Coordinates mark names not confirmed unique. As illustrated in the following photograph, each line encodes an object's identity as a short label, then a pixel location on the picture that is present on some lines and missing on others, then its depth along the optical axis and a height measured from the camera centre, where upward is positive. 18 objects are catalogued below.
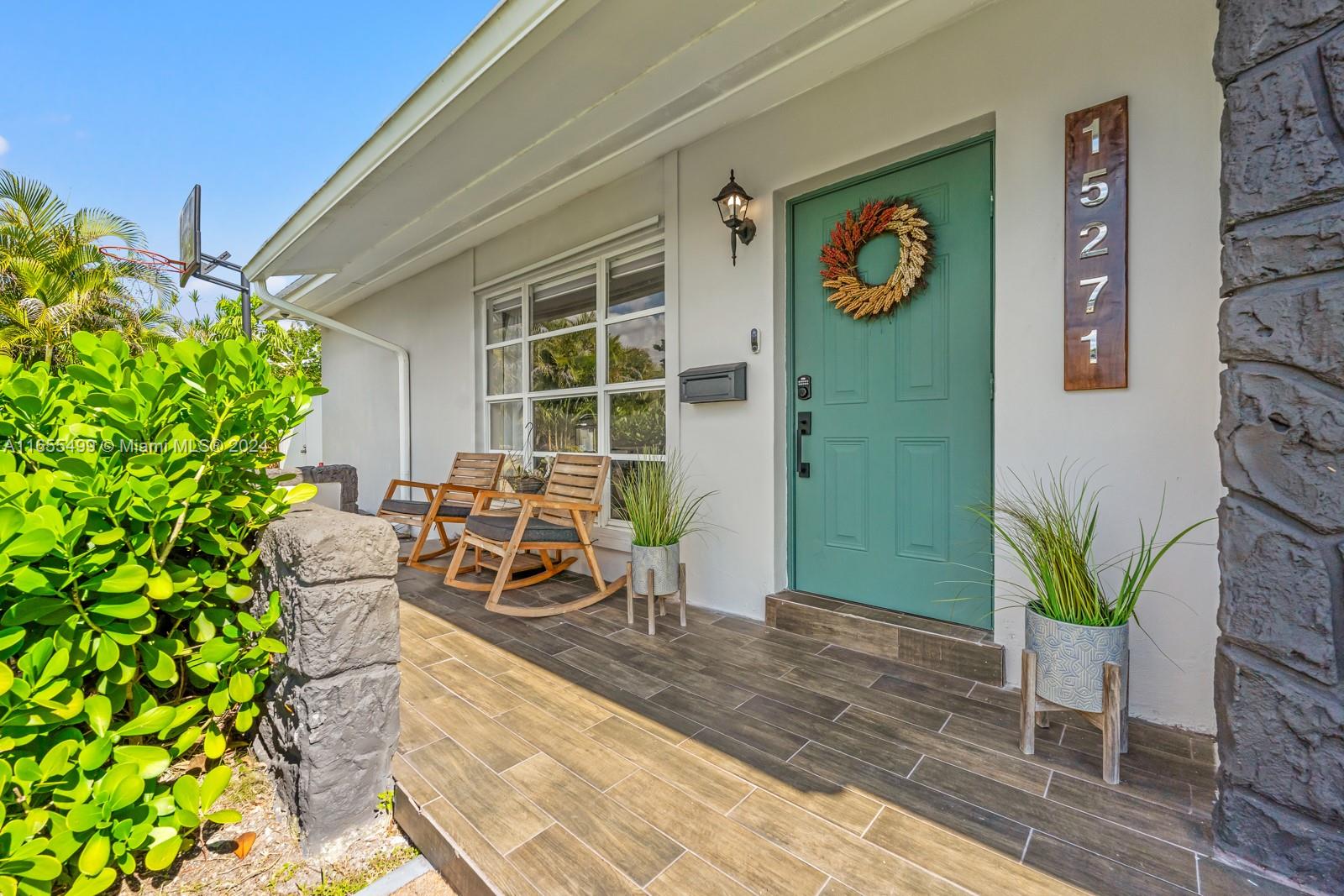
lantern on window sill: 3.92 +0.04
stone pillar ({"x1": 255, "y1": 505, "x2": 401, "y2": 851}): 1.36 -0.60
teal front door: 2.29 +0.11
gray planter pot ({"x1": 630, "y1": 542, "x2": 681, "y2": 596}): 2.76 -0.65
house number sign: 1.86 +0.66
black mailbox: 2.87 +0.30
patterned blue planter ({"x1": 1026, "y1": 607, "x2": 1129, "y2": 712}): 1.55 -0.64
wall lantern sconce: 2.80 +1.18
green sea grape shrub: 1.04 -0.34
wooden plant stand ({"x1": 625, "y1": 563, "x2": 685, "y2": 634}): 2.80 -0.78
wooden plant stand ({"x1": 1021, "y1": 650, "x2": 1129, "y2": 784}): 1.49 -0.79
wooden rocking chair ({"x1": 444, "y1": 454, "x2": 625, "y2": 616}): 3.02 -0.52
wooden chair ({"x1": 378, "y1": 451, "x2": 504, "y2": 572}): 3.91 -0.49
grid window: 3.56 +0.57
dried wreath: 2.39 +0.84
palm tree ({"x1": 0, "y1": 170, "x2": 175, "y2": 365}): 7.39 +2.34
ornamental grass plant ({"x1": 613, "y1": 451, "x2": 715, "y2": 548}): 2.80 -0.35
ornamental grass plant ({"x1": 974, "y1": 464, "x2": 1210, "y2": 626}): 1.62 -0.36
